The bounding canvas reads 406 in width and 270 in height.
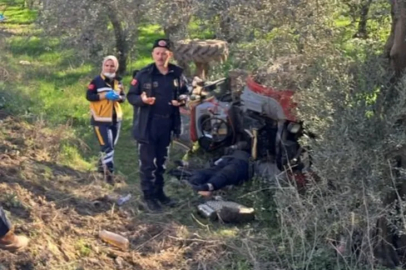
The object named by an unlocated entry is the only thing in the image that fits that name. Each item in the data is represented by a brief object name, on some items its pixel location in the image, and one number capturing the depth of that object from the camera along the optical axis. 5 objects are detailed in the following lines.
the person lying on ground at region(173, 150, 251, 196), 9.66
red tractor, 9.62
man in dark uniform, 8.34
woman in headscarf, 9.54
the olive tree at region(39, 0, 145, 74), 14.03
